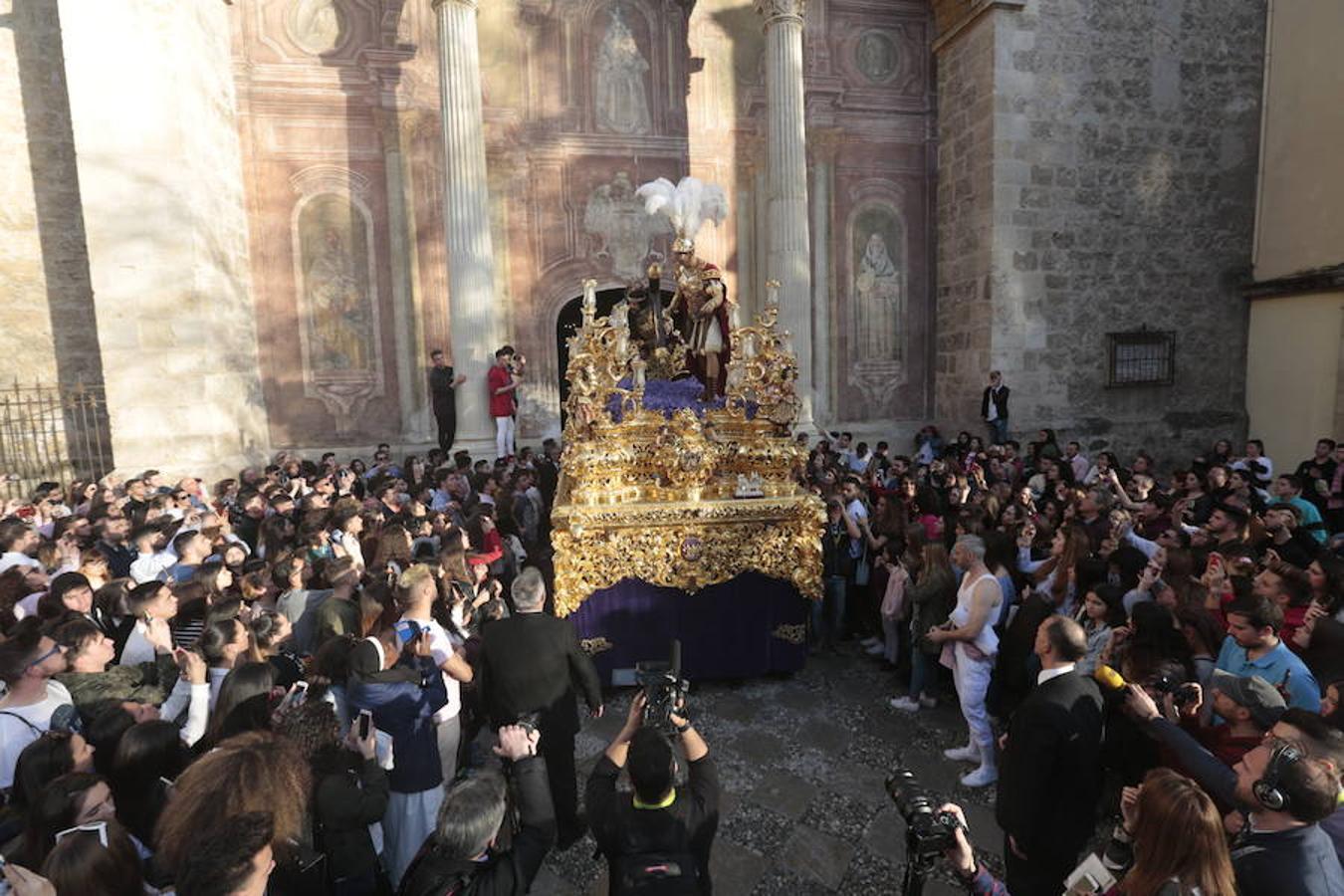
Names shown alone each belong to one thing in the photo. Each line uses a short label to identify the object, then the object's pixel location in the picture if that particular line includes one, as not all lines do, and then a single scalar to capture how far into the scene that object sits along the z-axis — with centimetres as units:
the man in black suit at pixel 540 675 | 400
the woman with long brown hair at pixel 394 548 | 538
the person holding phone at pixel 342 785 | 269
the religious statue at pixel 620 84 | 1319
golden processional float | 598
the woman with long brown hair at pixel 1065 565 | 490
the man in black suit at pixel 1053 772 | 300
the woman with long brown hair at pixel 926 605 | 522
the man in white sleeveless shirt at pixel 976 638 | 464
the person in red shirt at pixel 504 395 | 1109
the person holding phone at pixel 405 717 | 333
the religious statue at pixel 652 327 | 853
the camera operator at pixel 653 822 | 228
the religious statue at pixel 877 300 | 1432
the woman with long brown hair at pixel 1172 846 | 198
